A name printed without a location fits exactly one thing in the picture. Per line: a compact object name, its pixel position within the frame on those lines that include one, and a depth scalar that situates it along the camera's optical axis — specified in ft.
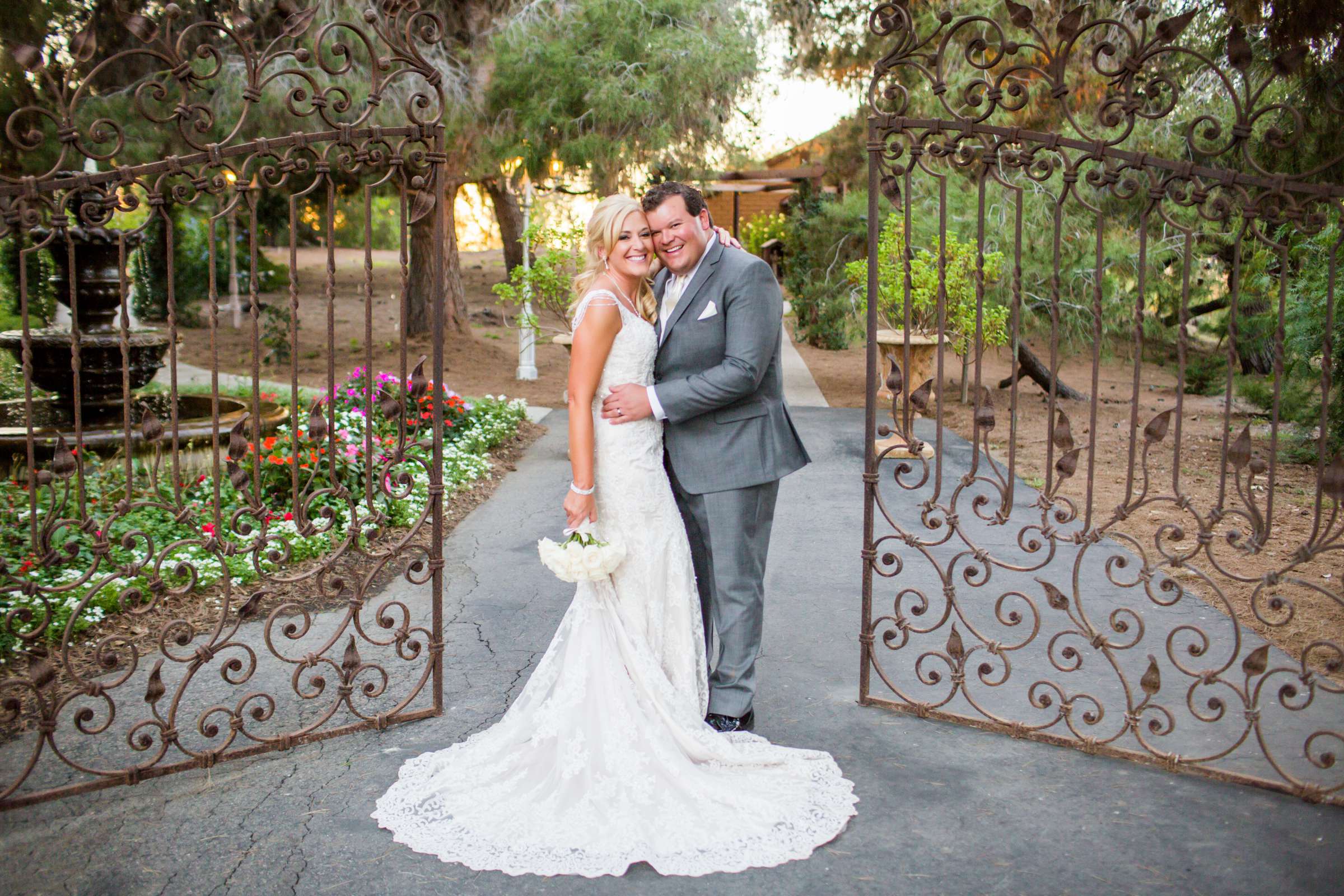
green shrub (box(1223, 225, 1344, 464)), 25.20
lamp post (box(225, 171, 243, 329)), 56.46
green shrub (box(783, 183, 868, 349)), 47.57
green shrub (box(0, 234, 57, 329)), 39.73
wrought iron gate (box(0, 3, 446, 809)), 11.21
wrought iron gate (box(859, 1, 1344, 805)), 11.62
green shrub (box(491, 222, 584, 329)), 31.07
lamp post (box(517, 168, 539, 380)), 46.32
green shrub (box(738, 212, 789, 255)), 86.58
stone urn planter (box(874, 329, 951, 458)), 32.01
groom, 12.35
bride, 10.69
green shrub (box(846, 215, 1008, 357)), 32.19
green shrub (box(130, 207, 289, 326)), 58.65
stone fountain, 24.59
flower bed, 11.96
